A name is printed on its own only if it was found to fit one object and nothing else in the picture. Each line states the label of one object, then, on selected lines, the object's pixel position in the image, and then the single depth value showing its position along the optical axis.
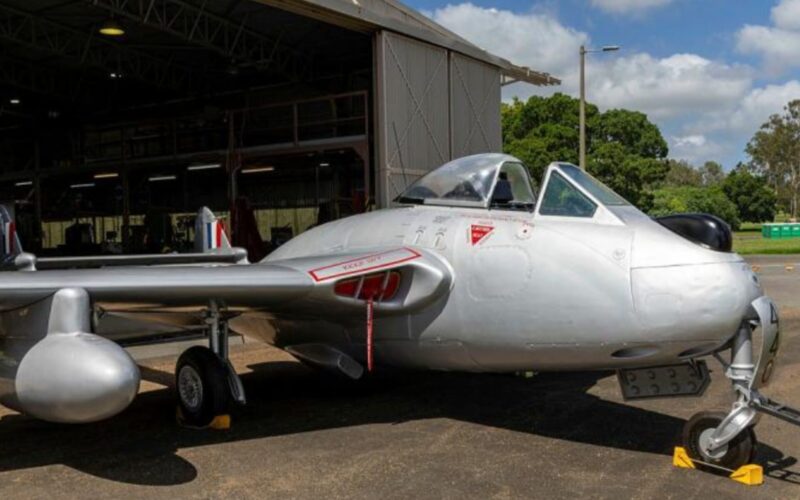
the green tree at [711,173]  135.36
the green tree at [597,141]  49.34
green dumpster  62.75
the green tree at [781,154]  86.94
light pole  25.75
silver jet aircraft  5.23
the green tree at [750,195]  91.44
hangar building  18.14
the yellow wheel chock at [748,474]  5.13
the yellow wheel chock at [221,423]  7.18
